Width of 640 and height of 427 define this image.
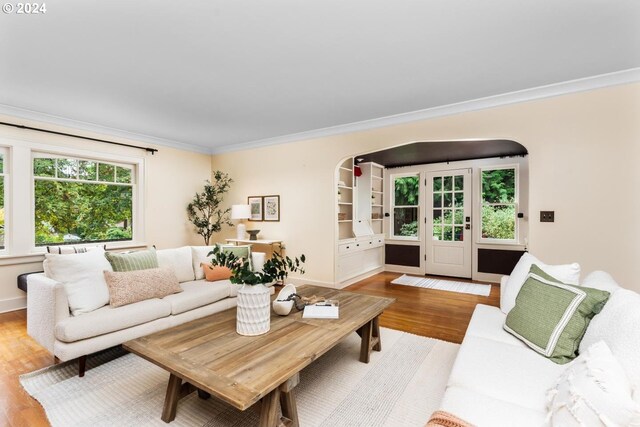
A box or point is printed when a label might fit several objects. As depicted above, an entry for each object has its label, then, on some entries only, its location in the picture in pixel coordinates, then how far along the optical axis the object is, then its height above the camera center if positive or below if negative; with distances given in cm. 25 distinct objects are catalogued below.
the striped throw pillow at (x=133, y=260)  274 -44
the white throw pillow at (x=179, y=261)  323 -52
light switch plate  319 -4
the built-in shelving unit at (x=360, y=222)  512 -18
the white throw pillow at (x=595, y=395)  92 -60
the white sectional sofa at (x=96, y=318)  216 -84
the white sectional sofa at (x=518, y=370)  115 -79
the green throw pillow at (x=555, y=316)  159 -59
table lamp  527 +3
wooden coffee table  137 -76
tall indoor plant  568 +10
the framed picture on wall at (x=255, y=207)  550 +12
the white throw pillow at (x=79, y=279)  235 -52
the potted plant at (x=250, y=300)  189 -55
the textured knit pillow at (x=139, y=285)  250 -63
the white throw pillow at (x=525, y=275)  203 -45
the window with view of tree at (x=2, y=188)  373 +33
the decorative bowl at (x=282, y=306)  221 -69
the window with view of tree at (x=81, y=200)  408 +21
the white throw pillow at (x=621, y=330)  110 -51
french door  567 -20
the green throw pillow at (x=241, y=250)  361 -45
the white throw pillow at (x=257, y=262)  376 -61
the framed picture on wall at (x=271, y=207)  530 +11
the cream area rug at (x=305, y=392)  176 -120
